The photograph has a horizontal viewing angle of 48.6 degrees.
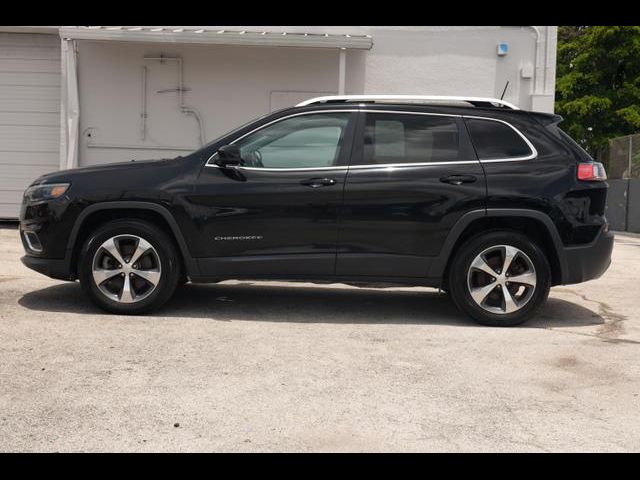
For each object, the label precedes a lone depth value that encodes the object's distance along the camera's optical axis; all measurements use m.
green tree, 31.77
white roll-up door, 12.05
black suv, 5.83
